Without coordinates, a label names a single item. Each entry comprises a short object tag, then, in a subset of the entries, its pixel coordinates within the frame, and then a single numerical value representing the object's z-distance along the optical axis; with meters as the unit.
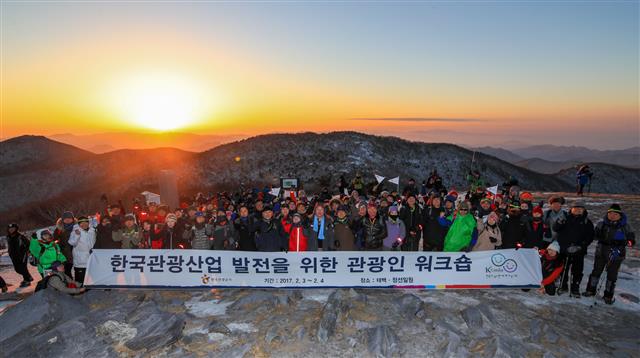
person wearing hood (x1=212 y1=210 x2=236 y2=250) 9.73
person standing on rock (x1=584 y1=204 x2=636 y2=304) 8.52
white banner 9.20
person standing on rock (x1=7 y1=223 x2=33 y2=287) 10.30
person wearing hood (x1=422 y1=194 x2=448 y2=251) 9.97
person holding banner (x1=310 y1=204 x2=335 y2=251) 9.63
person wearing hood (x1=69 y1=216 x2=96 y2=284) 9.33
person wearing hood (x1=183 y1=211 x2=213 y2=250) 9.77
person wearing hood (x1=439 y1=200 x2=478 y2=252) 9.30
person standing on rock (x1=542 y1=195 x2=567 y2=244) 9.32
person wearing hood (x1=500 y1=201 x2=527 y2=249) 9.22
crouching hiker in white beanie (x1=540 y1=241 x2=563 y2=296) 8.89
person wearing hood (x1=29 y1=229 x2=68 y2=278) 9.34
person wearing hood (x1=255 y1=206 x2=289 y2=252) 9.49
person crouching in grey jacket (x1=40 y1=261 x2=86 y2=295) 8.91
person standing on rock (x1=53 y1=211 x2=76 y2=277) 9.46
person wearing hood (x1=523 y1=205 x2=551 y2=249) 9.18
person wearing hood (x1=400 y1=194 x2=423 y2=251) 10.61
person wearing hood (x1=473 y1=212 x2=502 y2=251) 9.25
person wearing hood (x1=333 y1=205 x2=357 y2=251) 9.61
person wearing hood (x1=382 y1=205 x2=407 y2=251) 9.62
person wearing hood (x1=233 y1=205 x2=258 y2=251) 9.78
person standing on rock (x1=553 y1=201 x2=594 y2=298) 8.73
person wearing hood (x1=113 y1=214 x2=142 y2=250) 9.65
